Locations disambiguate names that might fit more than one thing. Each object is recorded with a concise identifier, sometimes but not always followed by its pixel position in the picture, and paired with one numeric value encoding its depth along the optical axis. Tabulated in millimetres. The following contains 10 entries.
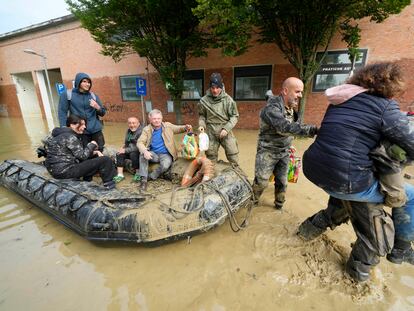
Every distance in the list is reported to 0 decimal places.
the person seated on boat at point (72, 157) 3365
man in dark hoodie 3885
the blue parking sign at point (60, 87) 10089
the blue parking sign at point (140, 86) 8174
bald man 2420
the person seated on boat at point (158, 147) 3871
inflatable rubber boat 2428
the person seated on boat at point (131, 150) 4242
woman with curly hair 1521
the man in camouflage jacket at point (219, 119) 3750
